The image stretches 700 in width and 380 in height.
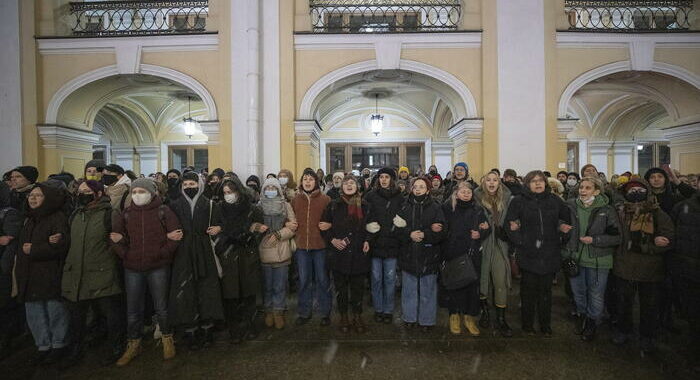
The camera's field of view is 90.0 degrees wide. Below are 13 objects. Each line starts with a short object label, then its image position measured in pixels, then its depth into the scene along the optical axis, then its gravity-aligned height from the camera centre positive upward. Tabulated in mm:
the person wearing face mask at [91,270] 3176 -749
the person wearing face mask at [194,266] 3357 -765
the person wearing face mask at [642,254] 3279 -696
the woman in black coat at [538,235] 3609 -533
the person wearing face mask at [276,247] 3912 -676
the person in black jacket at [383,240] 3896 -610
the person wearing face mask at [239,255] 3591 -714
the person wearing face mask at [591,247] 3512 -660
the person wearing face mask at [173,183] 5547 +84
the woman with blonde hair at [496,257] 3801 -802
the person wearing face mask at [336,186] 5753 -3
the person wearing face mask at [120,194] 3490 -57
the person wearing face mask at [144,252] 3205 -588
